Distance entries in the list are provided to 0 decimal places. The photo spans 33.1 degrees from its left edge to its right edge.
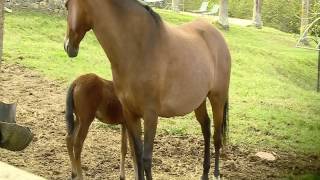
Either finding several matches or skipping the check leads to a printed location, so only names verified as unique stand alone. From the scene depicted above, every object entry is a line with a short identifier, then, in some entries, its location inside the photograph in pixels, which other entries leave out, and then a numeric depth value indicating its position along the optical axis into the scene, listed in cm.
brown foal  499
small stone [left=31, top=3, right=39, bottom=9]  1644
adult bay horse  434
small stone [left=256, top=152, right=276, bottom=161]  676
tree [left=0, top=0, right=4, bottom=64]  672
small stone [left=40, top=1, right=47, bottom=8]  1639
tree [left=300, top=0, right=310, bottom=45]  2206
